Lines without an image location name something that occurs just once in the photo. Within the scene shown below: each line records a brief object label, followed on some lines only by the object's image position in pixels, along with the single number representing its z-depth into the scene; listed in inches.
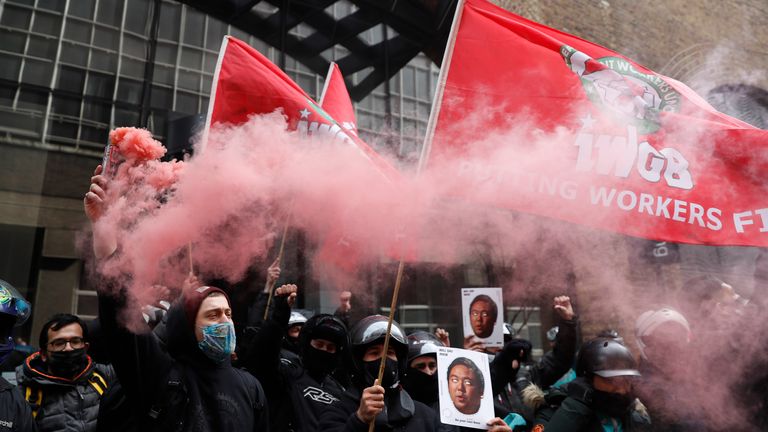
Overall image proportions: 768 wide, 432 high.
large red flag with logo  126.0
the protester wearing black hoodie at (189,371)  84.6
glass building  235.3
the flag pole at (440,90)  121.2
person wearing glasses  123.2
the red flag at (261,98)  162.1
